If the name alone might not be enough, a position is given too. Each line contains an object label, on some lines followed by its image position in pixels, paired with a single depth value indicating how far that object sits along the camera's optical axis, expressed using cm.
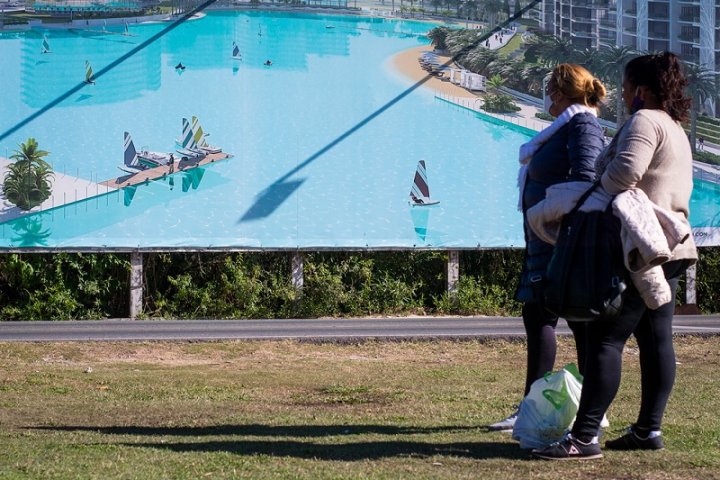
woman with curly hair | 856
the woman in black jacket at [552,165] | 943
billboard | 2370
